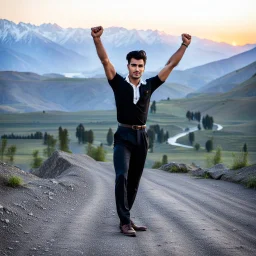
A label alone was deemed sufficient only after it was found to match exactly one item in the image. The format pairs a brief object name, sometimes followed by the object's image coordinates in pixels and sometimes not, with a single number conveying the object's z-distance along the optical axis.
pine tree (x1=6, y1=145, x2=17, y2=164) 91.38
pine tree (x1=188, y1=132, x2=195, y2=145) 149.50
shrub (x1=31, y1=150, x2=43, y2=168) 78.44
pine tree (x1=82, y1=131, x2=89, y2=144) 157.56
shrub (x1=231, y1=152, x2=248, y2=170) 21.56
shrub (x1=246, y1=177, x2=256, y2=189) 16.63
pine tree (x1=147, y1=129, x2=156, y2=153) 146.62
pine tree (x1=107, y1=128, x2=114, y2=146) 157.50
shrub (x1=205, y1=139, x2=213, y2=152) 133.50
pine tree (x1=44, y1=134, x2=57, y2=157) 107.53
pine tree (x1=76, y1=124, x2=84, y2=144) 163.50
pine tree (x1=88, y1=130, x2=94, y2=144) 140.81
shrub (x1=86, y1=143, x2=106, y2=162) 70.82
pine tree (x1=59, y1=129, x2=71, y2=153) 98.79
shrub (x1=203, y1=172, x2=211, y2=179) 21.62
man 8.46
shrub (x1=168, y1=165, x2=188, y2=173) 26.33
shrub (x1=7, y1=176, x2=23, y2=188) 11.55
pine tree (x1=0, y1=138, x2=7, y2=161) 90.96
